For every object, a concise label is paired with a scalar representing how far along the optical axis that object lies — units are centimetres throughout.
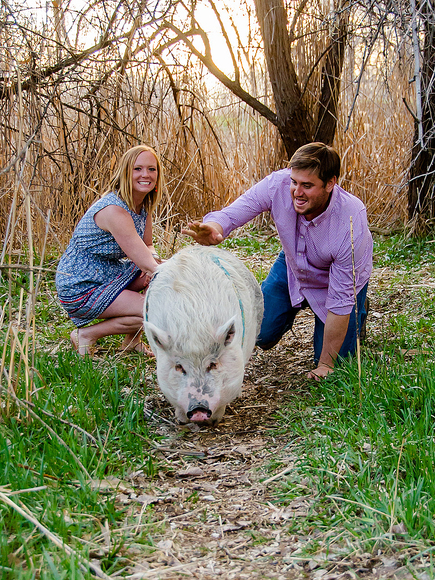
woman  445
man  379
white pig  306
